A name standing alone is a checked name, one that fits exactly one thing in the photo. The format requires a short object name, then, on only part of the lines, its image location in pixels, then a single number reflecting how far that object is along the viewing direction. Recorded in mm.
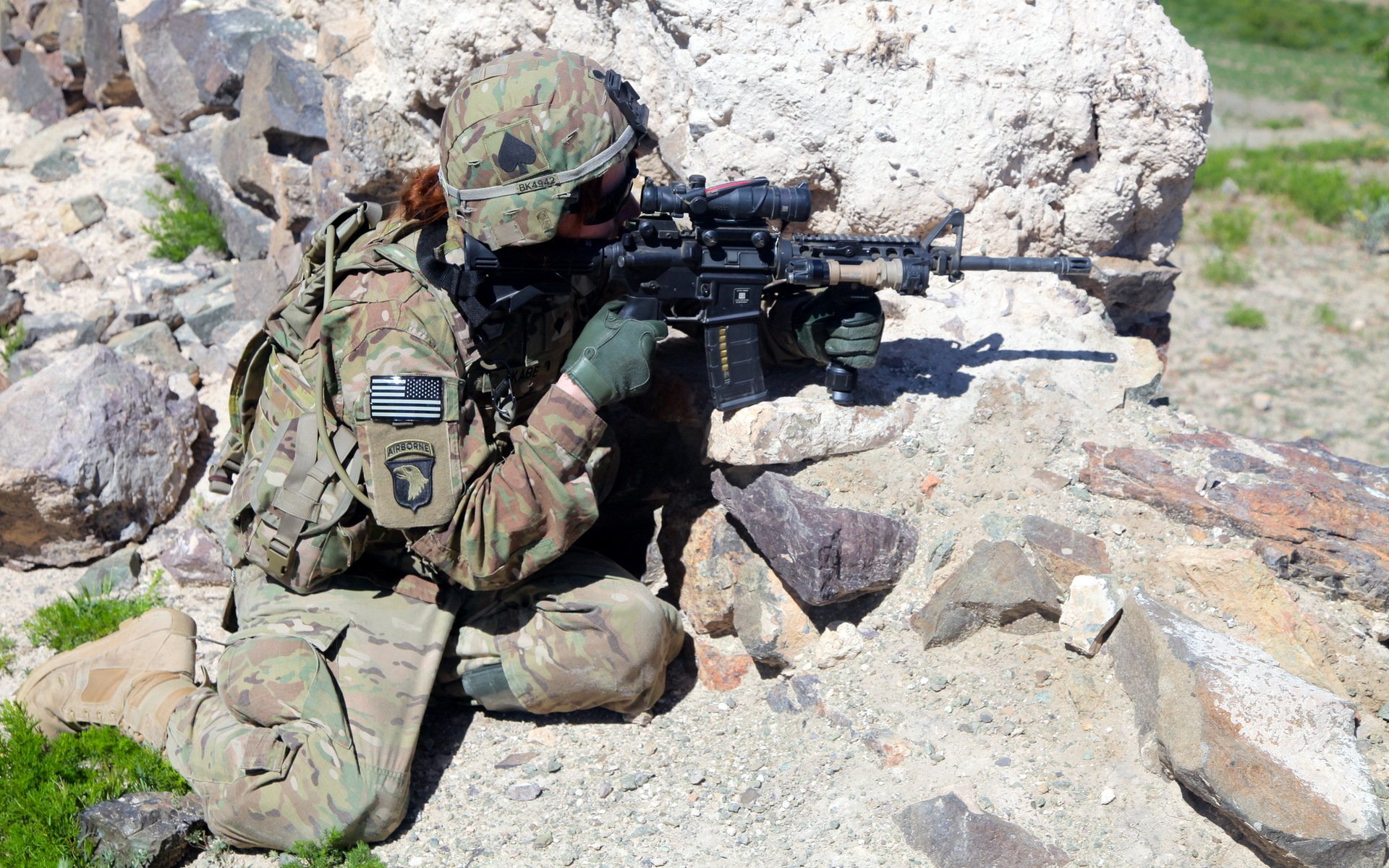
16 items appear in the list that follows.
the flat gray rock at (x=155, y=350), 5207
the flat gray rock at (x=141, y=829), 3039
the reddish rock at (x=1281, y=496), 3162
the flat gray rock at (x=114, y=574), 4285
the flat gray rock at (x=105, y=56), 6461
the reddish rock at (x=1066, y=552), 3277
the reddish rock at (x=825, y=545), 3365
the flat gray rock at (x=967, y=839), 2758
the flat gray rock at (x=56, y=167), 6352
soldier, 3068
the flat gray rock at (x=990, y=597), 3281
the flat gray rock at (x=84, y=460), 4289
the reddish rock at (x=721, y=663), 3725
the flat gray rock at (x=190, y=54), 5730
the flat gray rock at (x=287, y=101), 5293
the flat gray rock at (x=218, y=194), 5684
